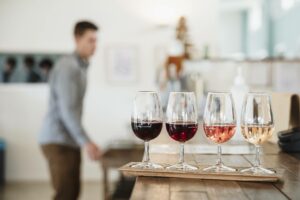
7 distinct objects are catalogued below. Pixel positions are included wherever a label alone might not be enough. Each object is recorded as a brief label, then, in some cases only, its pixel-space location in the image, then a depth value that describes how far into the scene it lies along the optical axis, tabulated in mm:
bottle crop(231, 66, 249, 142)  1958
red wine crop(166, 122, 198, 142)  1293
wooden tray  1212
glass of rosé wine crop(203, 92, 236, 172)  1288
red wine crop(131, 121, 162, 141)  1343
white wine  1285
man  3312
